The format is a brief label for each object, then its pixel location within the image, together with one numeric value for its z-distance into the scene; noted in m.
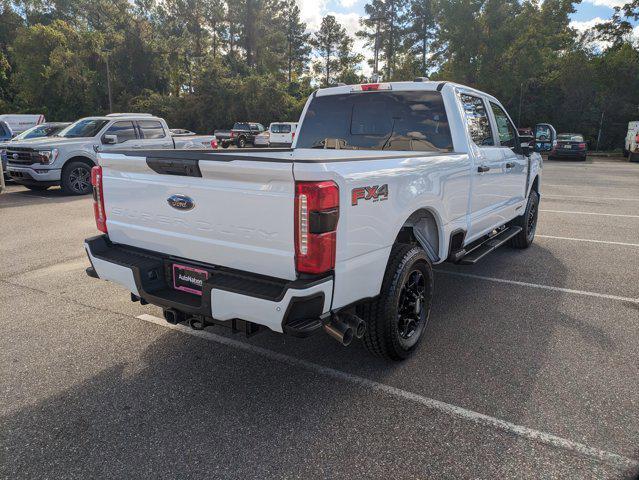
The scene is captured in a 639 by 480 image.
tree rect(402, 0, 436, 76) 51.44
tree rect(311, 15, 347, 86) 63.31
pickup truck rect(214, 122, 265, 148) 32.78
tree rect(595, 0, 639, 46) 37.75
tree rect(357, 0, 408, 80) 53.81
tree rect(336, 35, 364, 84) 63.19
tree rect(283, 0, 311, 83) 62.44
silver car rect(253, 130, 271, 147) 30.27
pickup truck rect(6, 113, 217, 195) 11.12
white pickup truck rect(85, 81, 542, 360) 2.48
